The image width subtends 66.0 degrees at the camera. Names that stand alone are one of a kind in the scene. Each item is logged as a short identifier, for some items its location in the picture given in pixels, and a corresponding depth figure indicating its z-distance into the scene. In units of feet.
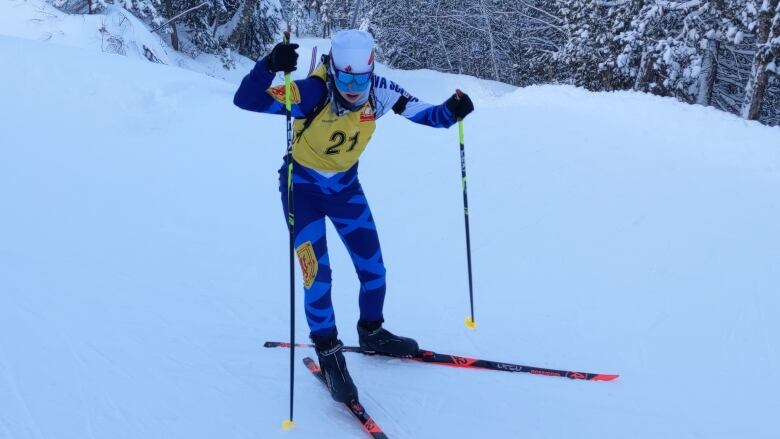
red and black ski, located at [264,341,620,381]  11.95
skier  9.80
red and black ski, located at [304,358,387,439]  9.82
